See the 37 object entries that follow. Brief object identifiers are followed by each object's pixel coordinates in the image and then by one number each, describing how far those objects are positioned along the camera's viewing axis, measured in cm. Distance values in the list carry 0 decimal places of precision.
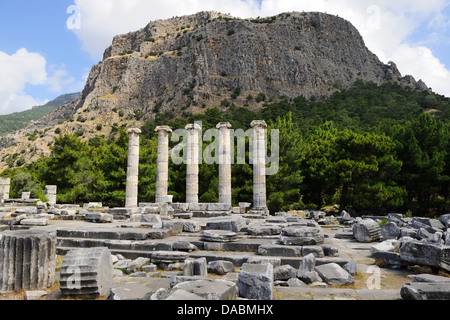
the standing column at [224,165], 2058
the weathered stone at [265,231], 874
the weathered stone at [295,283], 515
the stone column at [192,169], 2127
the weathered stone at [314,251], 685
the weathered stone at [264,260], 611
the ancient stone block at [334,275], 521
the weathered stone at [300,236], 730
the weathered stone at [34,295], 455
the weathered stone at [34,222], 1080
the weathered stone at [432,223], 1087
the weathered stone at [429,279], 455
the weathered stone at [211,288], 382
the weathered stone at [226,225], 909
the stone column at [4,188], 2721
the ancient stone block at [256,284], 429
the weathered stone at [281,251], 685
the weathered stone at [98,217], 1240
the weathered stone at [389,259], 627
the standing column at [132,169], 2194
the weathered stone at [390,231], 960
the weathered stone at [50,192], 2686
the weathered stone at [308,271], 537
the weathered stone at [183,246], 738
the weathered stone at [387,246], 722
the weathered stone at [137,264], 626
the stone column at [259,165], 2045
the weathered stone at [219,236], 771
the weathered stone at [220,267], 593
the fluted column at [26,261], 489
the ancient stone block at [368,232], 941
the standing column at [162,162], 2208
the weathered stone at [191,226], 981
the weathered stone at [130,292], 392
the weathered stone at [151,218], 1139
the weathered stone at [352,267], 582
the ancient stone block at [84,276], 442
